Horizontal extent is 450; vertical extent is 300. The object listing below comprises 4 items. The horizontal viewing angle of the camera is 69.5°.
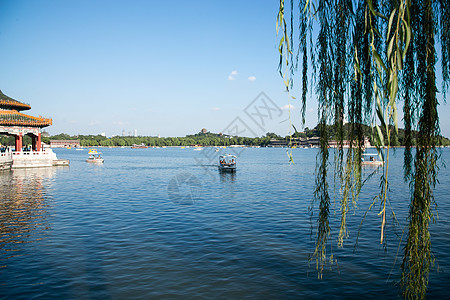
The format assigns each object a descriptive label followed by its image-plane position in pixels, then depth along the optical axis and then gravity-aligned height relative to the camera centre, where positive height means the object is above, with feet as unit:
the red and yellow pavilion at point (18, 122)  156.25 +12.43
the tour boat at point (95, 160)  245.57 -10.61
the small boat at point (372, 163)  193.67 -12.46
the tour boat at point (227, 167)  166.09 -11.60
